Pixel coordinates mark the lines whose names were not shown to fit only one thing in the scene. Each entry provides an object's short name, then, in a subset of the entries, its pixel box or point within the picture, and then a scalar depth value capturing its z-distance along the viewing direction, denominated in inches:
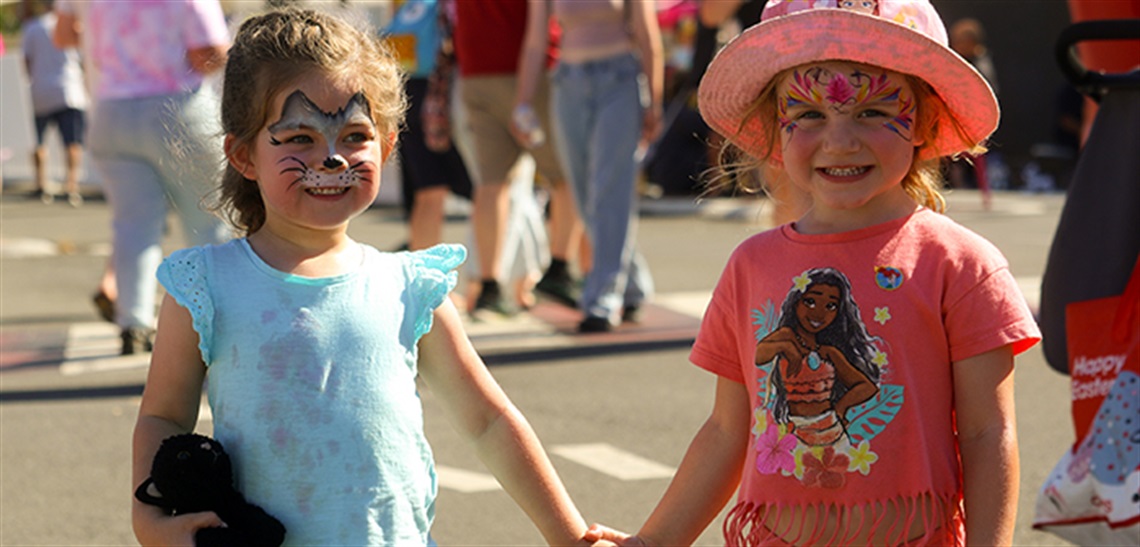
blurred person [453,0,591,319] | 355.6
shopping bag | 164.1
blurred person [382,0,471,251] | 362.0
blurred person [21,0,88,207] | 700.0
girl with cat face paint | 113.2
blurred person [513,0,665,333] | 333.7
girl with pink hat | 115.0
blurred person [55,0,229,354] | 296.5
